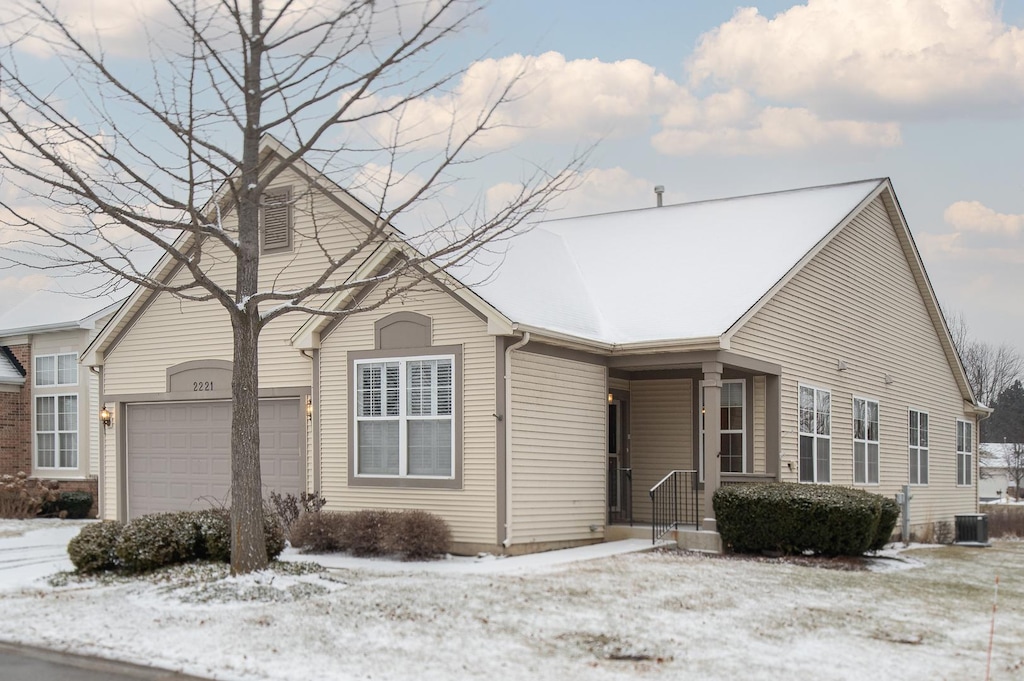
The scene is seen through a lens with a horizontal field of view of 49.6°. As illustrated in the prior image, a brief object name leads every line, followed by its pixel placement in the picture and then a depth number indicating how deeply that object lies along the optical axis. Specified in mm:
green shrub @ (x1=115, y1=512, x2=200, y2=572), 12726
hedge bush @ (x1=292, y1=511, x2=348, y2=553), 15266
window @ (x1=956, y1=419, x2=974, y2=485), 28312
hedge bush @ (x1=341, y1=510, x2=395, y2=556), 14852
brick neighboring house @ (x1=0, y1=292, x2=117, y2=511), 25688
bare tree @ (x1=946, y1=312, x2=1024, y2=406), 71188
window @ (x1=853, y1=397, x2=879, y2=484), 21625
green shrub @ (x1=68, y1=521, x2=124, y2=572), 12961
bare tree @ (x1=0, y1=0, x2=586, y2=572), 11922
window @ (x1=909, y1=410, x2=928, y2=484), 24719
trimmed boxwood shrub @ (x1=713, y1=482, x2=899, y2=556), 15328
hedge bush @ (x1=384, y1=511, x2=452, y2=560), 14688
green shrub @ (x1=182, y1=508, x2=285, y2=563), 13002
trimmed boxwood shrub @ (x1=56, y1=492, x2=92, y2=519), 24688
